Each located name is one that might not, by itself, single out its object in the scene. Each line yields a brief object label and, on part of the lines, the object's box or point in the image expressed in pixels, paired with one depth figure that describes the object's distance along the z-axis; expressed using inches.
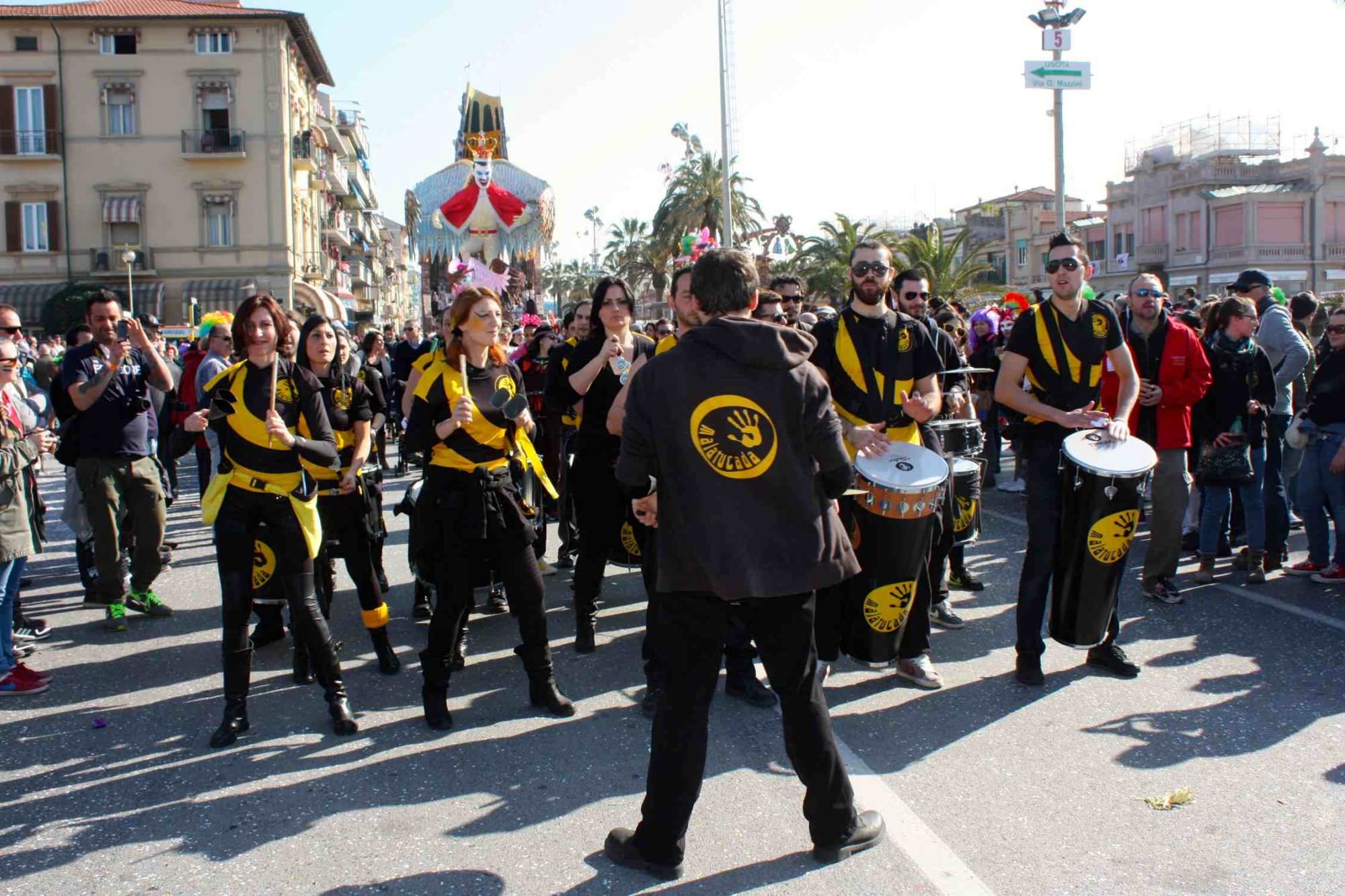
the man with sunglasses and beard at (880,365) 203.0
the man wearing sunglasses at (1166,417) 267.4
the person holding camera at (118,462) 263.7
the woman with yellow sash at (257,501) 191.3
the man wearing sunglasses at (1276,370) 298.5
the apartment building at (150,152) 1604.3
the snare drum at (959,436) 231.1
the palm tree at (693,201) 1608.0
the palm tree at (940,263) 1398.9
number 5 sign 684.1
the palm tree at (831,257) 1540.4
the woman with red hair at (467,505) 194.5
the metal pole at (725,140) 1020.5
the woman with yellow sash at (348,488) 225.5
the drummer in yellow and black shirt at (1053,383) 211.8
